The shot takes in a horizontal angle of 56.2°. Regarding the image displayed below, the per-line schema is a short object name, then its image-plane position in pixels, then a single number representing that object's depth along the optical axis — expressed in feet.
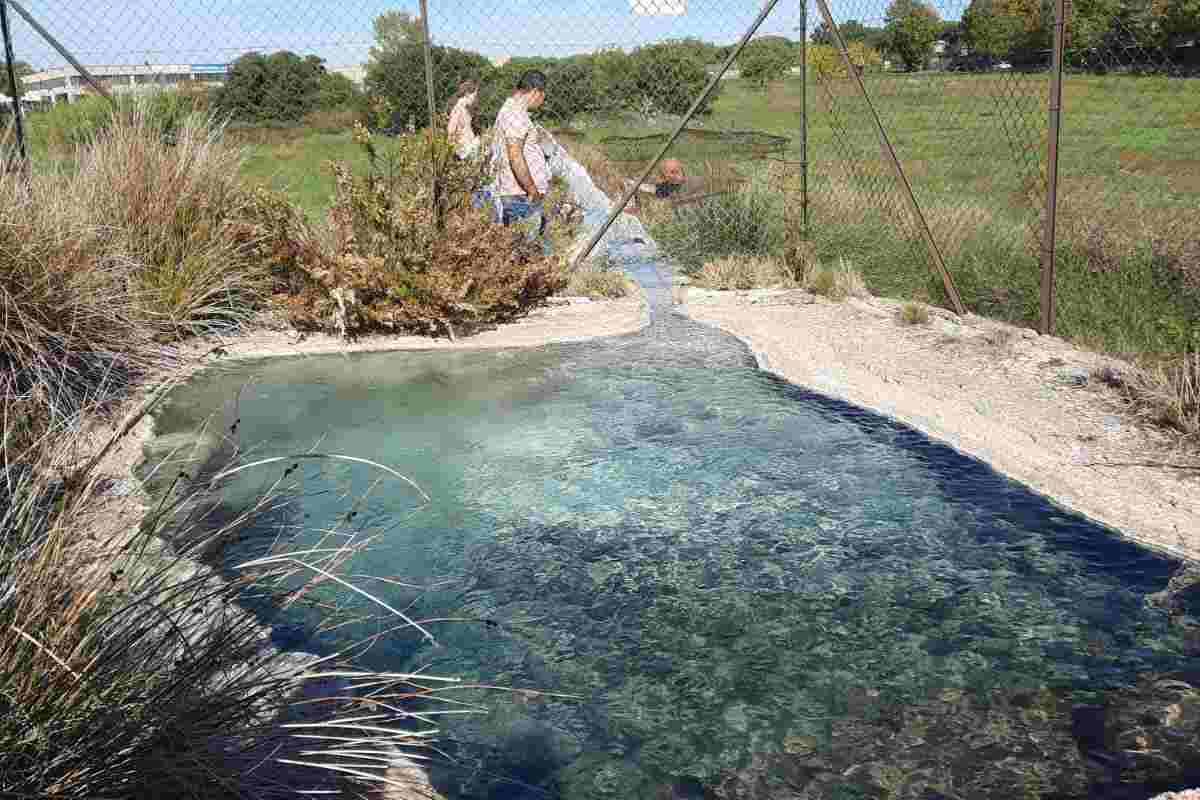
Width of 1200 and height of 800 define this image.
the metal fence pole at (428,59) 27.53
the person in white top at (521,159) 29.48
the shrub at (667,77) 41.98
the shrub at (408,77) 37.17
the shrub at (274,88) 38.04
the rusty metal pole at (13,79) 27.48
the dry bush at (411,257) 25.36
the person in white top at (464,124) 29.04
